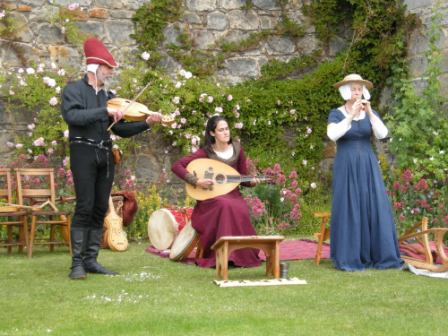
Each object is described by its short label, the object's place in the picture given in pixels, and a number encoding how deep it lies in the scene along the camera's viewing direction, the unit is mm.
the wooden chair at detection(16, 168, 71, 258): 7074
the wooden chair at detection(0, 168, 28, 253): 6986
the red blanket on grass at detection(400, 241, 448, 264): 6123
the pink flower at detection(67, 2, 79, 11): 9008
